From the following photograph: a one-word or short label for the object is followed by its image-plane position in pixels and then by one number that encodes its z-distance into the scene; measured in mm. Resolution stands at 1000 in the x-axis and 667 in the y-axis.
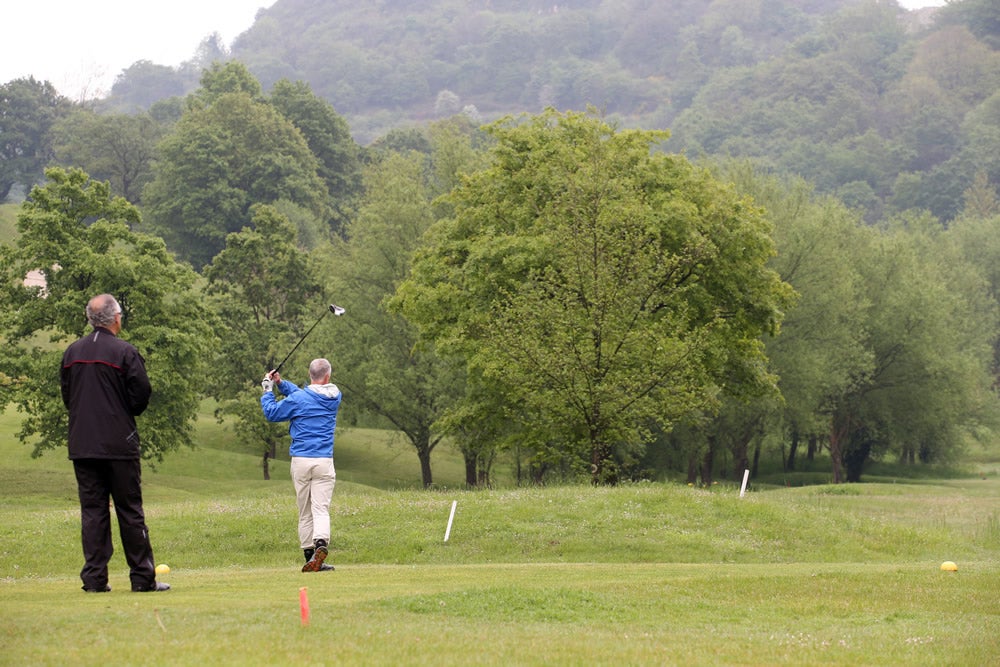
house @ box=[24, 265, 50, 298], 86150
